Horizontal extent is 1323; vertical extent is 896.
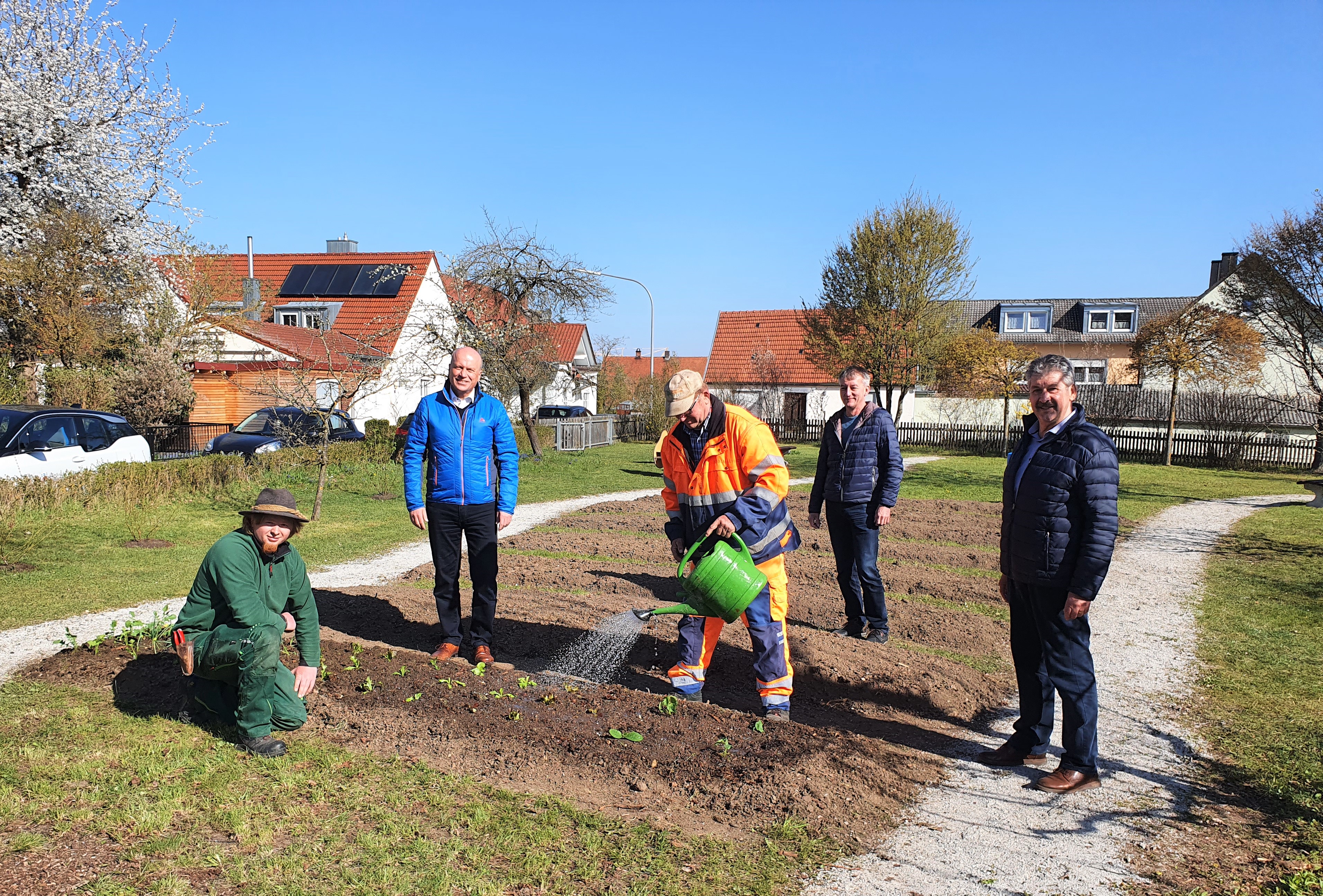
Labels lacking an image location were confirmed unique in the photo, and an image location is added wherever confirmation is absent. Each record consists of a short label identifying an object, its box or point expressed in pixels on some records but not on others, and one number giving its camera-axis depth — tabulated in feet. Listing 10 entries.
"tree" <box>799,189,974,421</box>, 92.27
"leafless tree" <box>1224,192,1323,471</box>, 64.80
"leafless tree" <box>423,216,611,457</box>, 70.54
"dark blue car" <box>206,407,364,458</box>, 45.80
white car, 35.37
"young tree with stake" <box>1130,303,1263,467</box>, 80.94
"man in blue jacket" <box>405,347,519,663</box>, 18.04
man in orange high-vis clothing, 14.58
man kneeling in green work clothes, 13.01
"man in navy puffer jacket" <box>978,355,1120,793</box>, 12.42
